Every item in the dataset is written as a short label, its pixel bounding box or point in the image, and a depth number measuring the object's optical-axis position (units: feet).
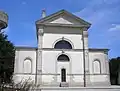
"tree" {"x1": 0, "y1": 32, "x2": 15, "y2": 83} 51.60
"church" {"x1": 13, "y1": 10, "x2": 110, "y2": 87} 50.67
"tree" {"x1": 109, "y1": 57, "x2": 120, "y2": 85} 80.17
